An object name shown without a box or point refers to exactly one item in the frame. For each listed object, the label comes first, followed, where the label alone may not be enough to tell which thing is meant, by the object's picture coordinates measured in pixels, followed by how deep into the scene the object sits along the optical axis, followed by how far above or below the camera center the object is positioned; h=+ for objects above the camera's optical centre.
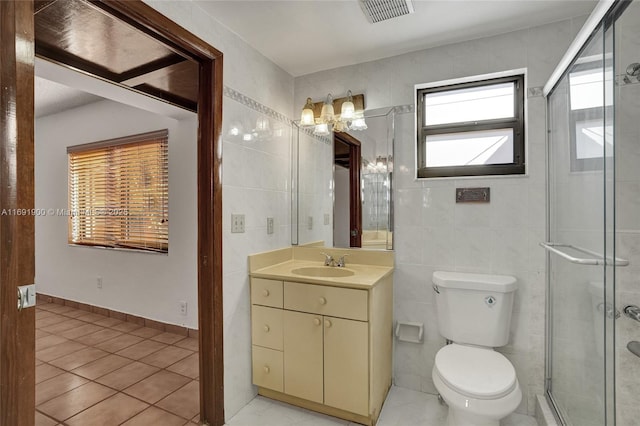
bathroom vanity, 1.72 -0.74
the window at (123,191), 3.09 +0.20
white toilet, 1.40 -0.77
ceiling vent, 1.60 +1.04
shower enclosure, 1.26 -0.05
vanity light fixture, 2.24 +0.69
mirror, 2.22 +0.18
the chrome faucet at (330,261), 2.28 -0.36
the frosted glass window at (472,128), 1.94 +0.52
